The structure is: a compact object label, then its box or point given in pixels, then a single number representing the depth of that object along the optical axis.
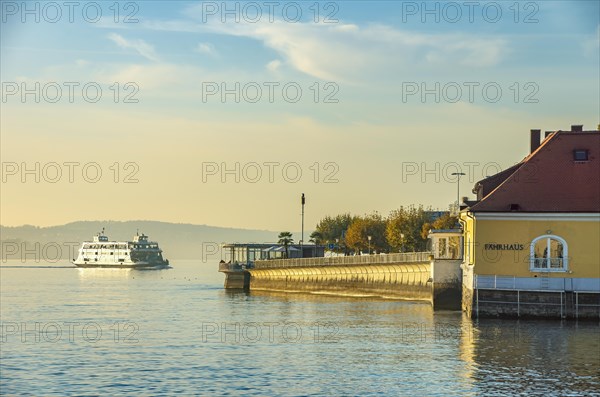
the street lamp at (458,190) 95.01
